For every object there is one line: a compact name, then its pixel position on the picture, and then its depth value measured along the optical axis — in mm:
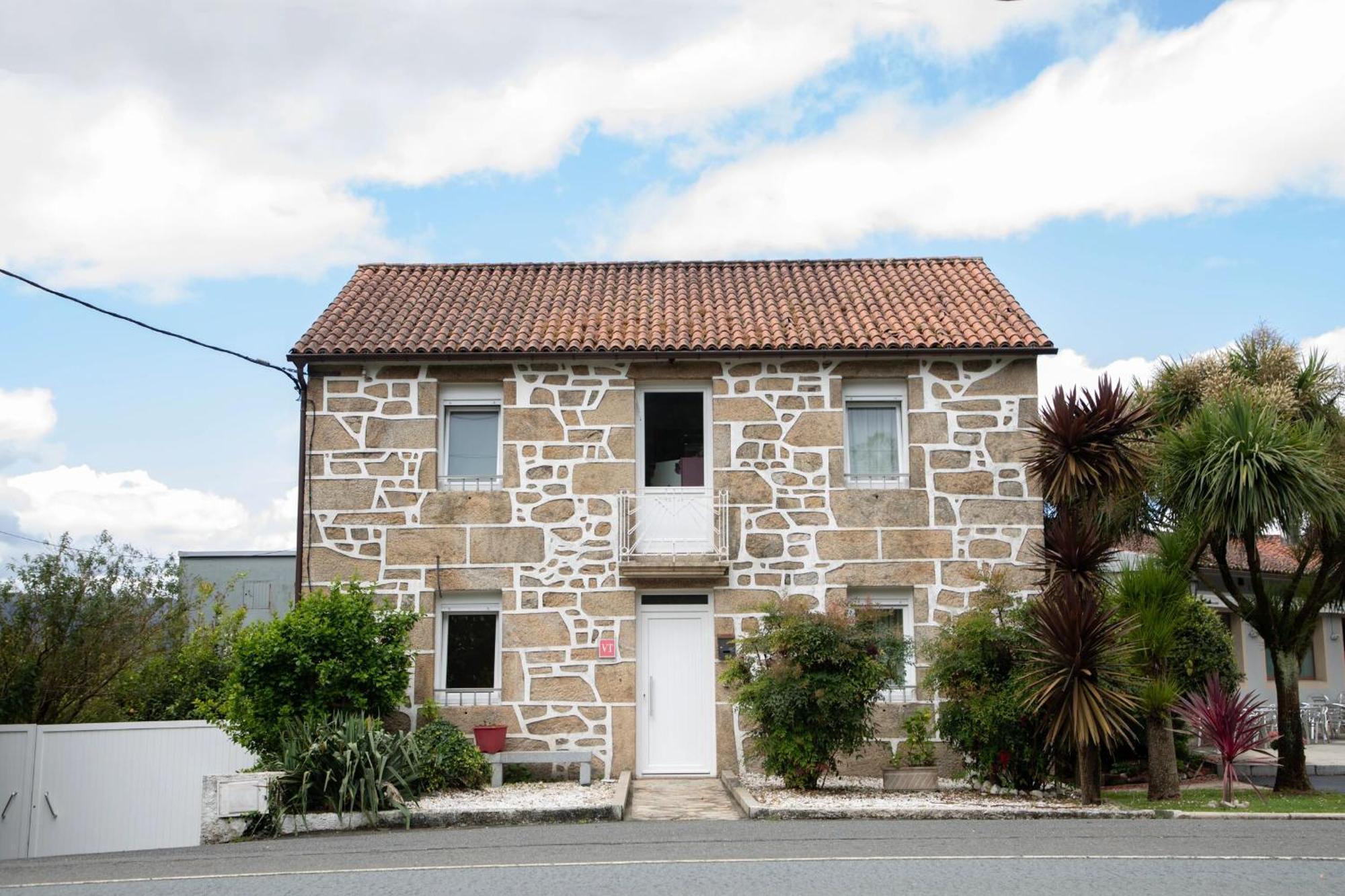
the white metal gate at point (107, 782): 16328
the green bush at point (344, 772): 13195
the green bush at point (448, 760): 14609
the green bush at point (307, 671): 14758
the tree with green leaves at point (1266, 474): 14438
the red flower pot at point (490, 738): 16016
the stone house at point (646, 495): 16766
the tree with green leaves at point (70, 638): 18344
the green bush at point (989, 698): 14086
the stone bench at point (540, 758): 15547
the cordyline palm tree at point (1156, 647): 14172
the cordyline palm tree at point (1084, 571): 13219
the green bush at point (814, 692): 14123
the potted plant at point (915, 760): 15039
